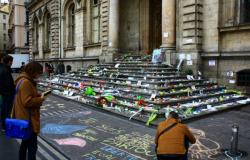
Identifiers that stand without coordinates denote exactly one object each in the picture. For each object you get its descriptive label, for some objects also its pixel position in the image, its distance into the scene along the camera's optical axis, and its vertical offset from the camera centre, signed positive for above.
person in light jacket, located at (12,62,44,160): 3.05 -0.50
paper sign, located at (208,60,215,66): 9.47 +0.38
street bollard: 3.80 -1.49
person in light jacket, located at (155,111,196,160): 2.79 -1.04
